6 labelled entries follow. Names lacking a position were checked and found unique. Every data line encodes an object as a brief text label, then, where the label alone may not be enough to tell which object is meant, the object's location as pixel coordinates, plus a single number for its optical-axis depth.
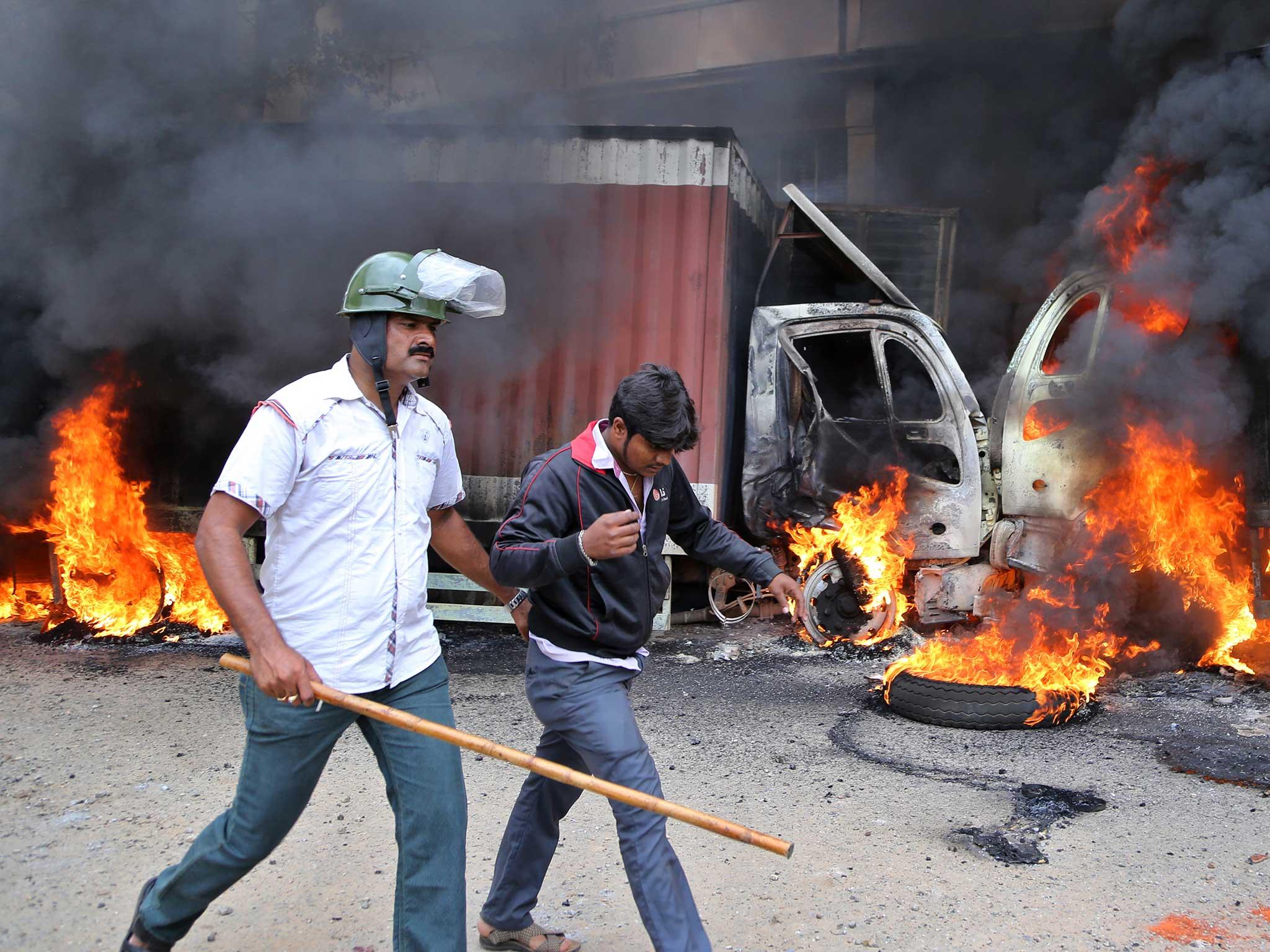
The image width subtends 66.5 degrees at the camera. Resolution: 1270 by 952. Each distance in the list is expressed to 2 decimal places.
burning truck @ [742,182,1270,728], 5.55
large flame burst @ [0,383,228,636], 6.89
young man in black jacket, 2.23
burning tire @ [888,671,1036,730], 4.76
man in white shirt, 2.04
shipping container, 6.97
